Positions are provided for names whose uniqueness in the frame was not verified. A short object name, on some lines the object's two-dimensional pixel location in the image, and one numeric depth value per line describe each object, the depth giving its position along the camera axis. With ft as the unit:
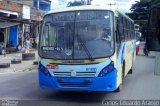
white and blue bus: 29.14
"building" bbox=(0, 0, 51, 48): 90.58
